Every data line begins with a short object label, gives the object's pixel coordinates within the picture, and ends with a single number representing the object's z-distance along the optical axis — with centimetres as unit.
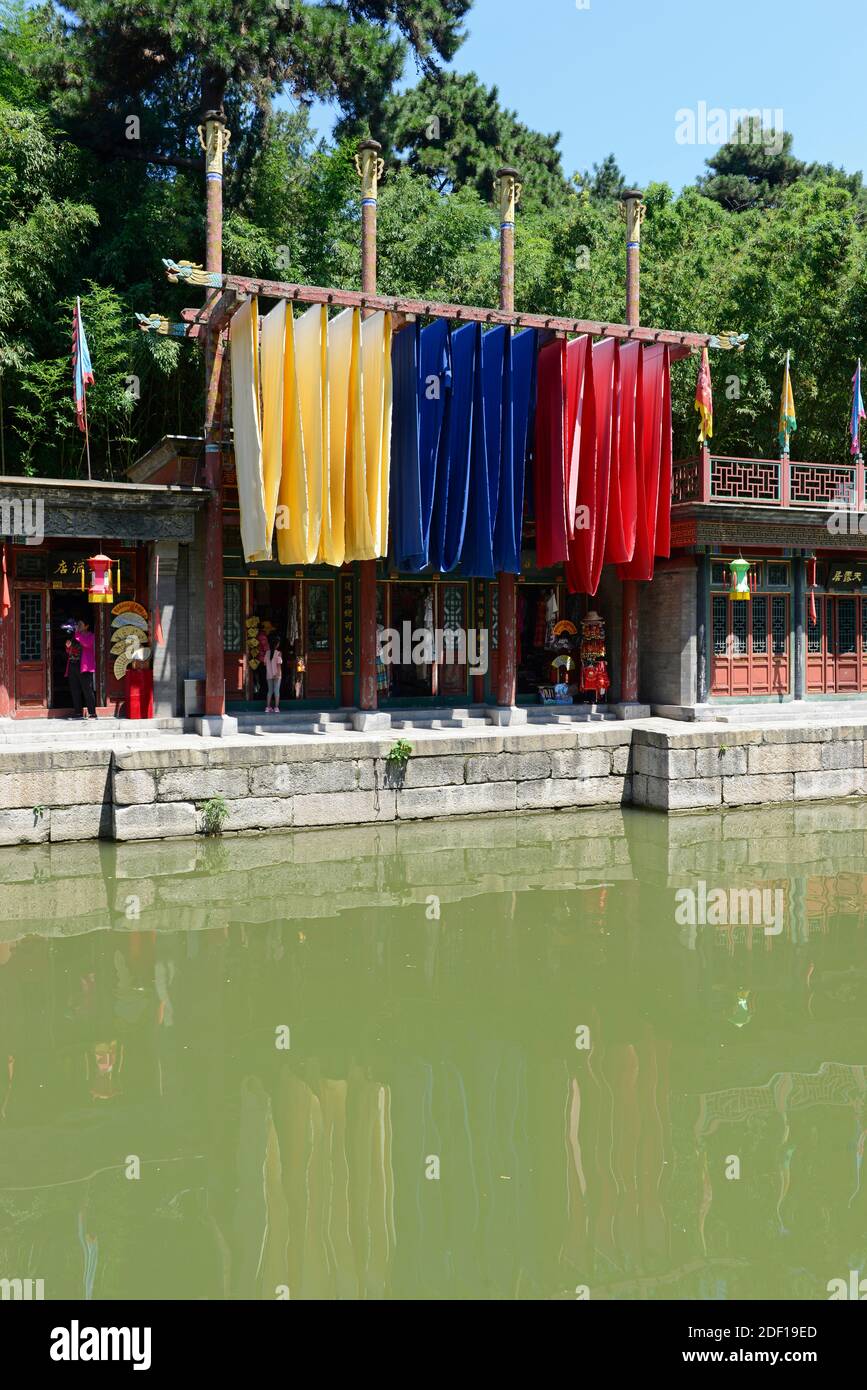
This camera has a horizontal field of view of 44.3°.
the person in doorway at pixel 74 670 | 1432
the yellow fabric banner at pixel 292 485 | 1353
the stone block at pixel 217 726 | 1415
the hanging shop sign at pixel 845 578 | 1831
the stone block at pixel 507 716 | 1577
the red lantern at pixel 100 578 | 1362
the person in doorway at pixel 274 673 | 1548
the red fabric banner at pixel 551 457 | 1507
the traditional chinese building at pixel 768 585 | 1700
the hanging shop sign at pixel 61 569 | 1452
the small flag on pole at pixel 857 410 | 1811
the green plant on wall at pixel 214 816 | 1253
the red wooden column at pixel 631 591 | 1644
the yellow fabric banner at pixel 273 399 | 1344
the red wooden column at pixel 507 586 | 1554
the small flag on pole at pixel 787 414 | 1745
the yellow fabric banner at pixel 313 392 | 1361
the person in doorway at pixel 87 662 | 1430
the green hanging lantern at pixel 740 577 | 1630
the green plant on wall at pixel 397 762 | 1345
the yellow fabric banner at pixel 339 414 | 1374
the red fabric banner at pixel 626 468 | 1552
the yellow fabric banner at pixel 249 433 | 1330
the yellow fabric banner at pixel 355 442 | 1373
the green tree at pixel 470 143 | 2950
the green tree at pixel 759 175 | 3434
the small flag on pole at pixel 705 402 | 1656
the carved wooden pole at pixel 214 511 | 1404
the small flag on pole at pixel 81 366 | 1441
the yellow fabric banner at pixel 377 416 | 1385
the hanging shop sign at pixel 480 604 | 1723
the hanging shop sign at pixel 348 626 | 1622
